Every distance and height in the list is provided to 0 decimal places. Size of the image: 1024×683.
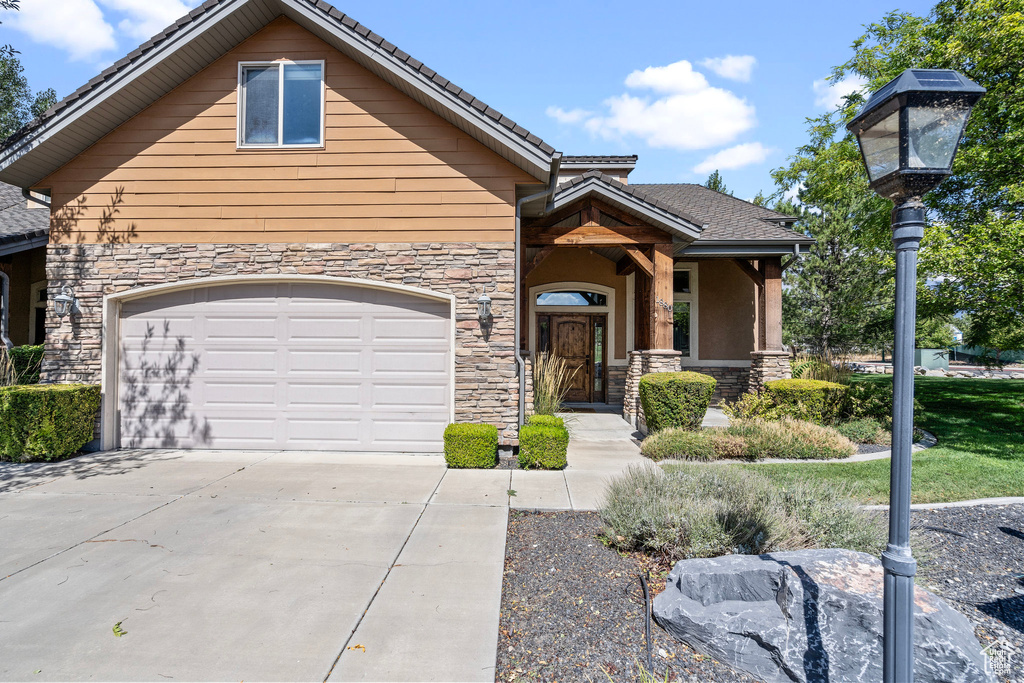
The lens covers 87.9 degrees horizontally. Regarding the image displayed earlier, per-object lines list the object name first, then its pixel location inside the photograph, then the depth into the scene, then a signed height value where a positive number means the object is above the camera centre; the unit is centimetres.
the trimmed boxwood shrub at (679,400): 820 -82
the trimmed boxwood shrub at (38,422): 681 -105
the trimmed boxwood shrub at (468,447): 690 -134
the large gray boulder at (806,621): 263 -148
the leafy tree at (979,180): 859 +340
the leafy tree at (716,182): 3794 +1187
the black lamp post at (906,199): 216 +64
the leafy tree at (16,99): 2356 +1148
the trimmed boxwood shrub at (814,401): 944 -95
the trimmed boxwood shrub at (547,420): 748 -108
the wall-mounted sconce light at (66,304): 750 +54
